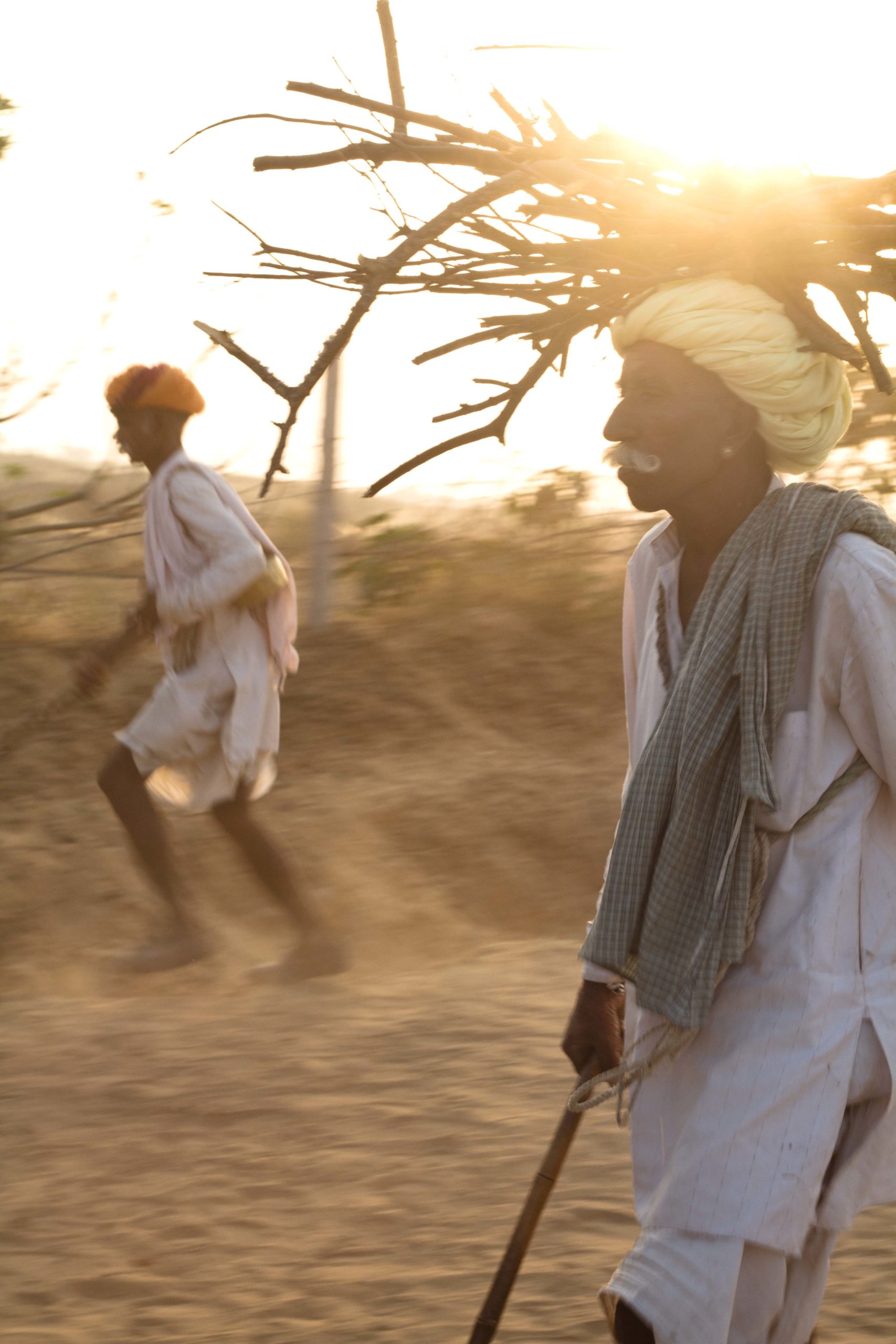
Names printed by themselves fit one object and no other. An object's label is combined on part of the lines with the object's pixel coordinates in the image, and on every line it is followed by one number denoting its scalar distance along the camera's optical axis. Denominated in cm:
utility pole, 809
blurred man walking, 475
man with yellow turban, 210
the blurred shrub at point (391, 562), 877
